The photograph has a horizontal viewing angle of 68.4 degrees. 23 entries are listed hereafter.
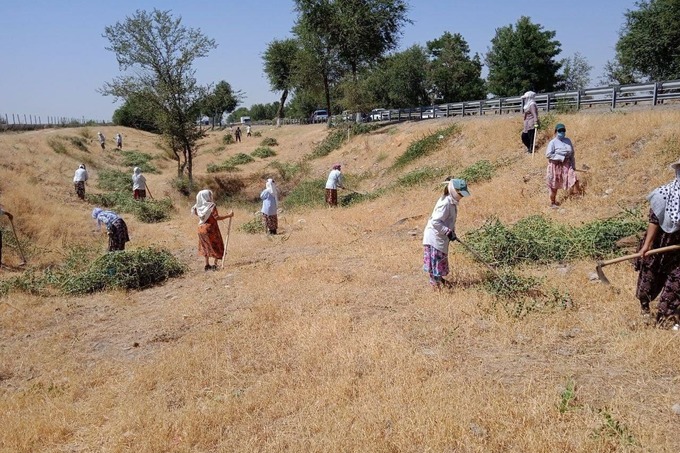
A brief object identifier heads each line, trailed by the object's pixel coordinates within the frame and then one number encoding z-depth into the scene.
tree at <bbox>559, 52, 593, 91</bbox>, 46.12
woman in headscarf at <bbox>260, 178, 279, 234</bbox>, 12.12
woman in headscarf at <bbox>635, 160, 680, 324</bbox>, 4.62
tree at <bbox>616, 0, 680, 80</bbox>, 27.20
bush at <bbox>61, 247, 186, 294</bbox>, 8.63
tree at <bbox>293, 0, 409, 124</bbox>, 28.03
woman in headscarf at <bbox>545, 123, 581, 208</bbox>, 9.77
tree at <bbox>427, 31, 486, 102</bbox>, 49.03
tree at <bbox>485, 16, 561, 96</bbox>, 45.12
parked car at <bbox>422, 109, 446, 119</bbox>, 26.44
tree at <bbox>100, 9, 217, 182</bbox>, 21.62
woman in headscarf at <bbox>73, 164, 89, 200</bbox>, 18.42
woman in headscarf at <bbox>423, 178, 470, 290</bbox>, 6.22
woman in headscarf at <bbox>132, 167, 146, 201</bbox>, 18.89
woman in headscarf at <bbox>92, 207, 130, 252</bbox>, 9.83
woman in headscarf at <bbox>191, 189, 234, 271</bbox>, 9.14
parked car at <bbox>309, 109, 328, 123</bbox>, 50.13
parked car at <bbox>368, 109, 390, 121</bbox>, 30.97
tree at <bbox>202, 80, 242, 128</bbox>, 23.05
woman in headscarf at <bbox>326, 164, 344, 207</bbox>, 15.31
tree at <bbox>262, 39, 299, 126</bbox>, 51.09
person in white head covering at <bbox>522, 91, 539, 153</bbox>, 12.64
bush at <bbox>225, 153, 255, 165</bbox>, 31.17
